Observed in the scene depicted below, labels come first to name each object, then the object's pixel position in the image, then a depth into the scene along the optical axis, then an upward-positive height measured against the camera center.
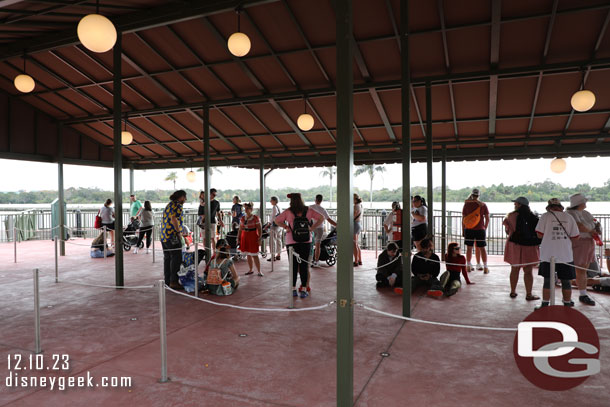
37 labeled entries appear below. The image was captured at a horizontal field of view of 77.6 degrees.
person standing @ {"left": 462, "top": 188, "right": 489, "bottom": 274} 8.80 -0.55
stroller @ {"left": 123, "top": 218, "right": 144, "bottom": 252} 13.55 -1.19
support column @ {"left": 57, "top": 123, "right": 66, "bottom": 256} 12.70 +0.96
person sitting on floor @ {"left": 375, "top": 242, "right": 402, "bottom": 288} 7.73 -1.47
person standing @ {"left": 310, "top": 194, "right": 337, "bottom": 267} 9.64 -0.94
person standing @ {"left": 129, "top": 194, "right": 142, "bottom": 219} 14.37 -0.11
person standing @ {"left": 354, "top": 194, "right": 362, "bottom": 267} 9.88 -0.62
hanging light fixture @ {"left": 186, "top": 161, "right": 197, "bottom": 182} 14.20 +1.00
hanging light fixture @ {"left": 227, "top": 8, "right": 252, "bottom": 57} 6.26 +2.63
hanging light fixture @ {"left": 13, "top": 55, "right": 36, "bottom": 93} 7.82 +2.53
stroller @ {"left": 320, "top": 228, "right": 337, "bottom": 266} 10.59 -1.37
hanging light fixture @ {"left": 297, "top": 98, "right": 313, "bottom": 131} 9.02 +1.91
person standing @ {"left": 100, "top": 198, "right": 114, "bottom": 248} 12.55 -0.39
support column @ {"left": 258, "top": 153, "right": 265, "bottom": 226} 12.76 +0.58
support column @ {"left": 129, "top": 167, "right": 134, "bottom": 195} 15.23 +0.94
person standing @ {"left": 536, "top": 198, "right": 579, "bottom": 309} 5.84 -0.65
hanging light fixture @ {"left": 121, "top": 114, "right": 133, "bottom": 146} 10.66 +1.86
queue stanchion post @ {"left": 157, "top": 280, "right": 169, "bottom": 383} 3.70 -1.25
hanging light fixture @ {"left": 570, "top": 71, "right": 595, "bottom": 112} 7.00 +1.83
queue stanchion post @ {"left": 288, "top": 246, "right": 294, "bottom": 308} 6.15 -1.18
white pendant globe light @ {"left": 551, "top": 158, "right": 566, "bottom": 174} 10.33 +0.91
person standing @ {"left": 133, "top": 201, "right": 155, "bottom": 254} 12.61 -0.64
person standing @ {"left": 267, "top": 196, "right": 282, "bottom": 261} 10.36 -0.92
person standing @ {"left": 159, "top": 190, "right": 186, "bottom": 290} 7.37 -0.66
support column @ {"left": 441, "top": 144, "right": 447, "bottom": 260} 10.93 +0.49
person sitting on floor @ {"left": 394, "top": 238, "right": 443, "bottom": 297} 7.43 -1.37
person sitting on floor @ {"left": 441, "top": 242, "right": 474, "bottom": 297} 7.20 -1.37
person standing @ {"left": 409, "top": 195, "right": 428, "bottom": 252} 8.86 -0.47
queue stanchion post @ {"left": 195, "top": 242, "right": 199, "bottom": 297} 6.86 -1.39
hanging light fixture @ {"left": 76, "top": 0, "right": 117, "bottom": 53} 4.96 +2.26
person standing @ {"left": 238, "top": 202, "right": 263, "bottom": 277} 8.74 -0.70
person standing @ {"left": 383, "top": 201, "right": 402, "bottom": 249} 9.08 -0.58
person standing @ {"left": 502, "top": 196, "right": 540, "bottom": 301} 6.64 -0.74
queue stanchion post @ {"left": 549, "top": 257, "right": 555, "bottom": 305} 4.56 -1.05
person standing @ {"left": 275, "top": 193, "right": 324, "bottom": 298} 6.74 -0.45
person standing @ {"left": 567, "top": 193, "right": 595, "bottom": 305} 6.44 -0.74
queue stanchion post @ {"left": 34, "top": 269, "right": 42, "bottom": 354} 4.36 -1.32
